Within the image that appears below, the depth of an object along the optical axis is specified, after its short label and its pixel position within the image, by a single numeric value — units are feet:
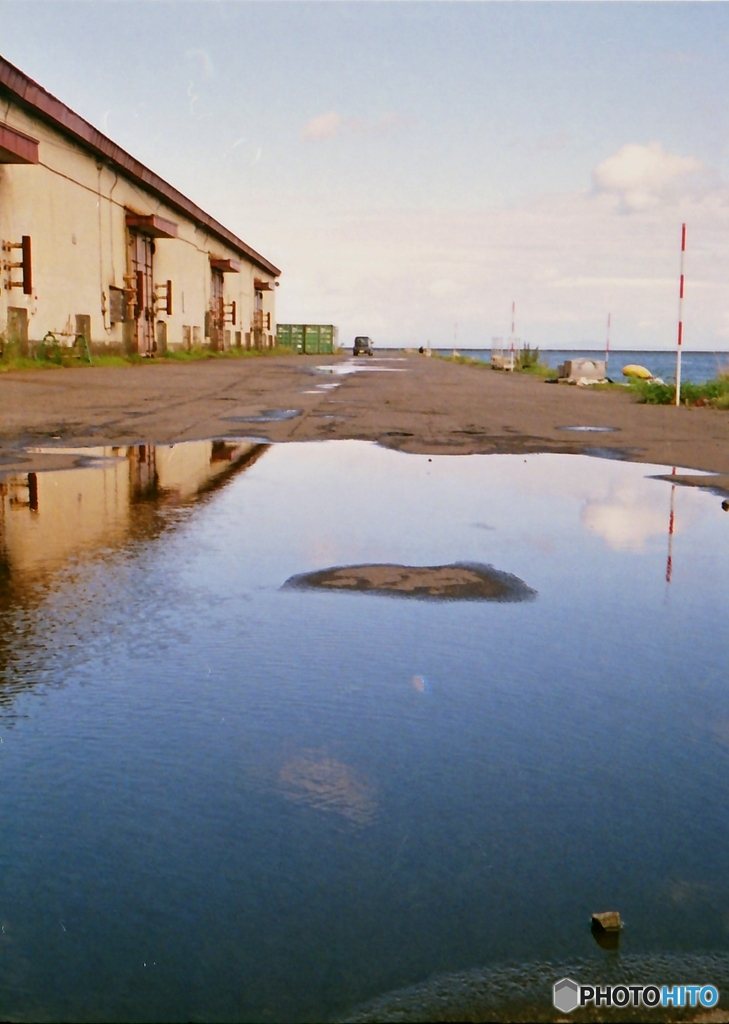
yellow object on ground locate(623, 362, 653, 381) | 130.21
